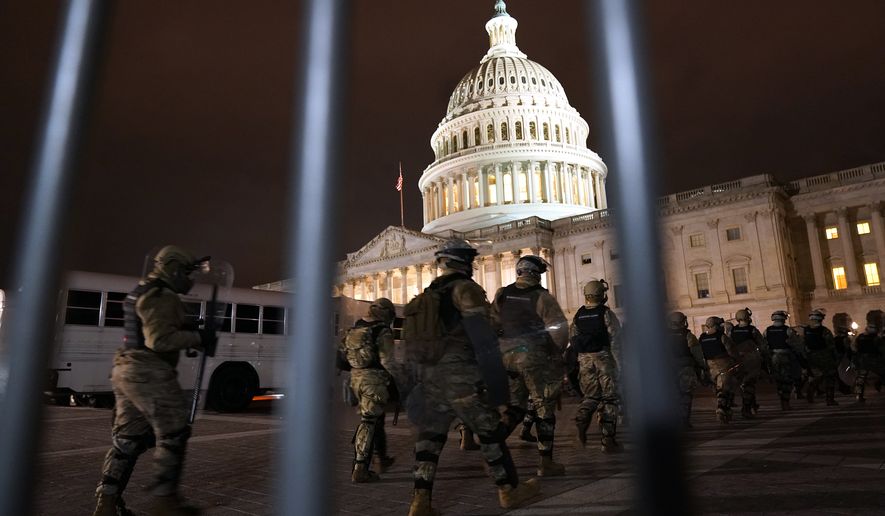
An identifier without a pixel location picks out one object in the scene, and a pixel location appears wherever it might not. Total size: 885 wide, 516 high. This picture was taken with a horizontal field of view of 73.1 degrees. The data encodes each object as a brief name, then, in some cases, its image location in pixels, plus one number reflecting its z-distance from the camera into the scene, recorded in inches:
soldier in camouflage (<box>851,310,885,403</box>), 543.2
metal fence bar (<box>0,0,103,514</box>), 58.3
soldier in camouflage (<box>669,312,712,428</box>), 398.3
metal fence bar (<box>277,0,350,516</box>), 48.3
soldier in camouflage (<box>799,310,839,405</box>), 561.9
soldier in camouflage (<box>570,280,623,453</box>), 324.5
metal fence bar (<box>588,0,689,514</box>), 38.2
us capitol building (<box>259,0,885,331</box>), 1694.1
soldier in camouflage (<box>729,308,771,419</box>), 462.0
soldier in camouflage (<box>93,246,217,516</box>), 176.1
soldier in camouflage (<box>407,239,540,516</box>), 183.6
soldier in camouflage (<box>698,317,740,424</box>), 448.8
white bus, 575.8
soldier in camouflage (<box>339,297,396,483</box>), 261.1
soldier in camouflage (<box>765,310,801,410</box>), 523.5
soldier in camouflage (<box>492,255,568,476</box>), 270.2
